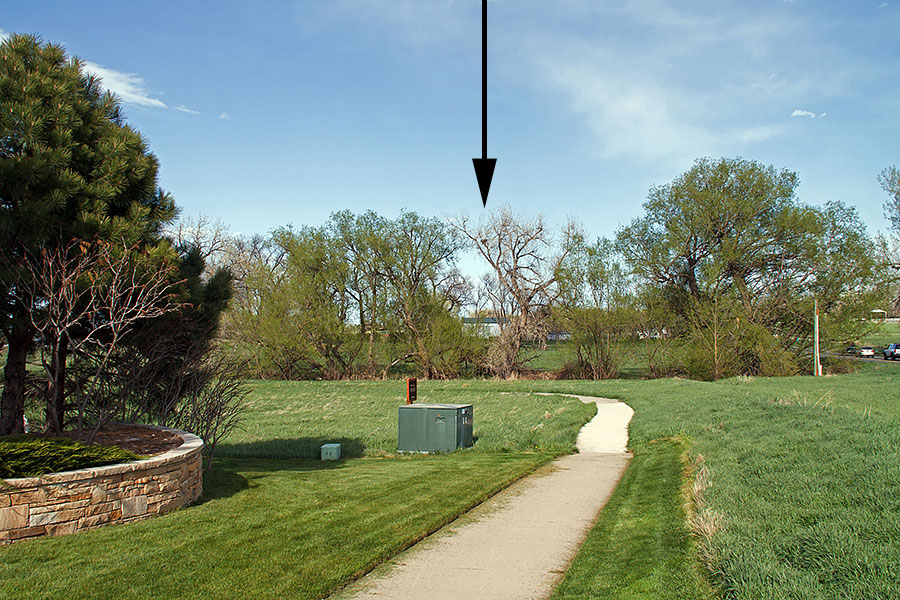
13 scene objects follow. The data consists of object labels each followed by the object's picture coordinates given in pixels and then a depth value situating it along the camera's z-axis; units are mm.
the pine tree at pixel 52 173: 9047
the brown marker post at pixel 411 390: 15791
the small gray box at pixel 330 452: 13859
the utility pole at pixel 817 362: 32778
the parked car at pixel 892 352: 51244
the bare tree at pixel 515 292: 42062
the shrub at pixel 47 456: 6590
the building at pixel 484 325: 43125
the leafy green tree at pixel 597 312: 40750
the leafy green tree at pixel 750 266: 35562
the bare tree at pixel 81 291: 8438
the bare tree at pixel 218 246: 47441
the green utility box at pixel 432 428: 14258
